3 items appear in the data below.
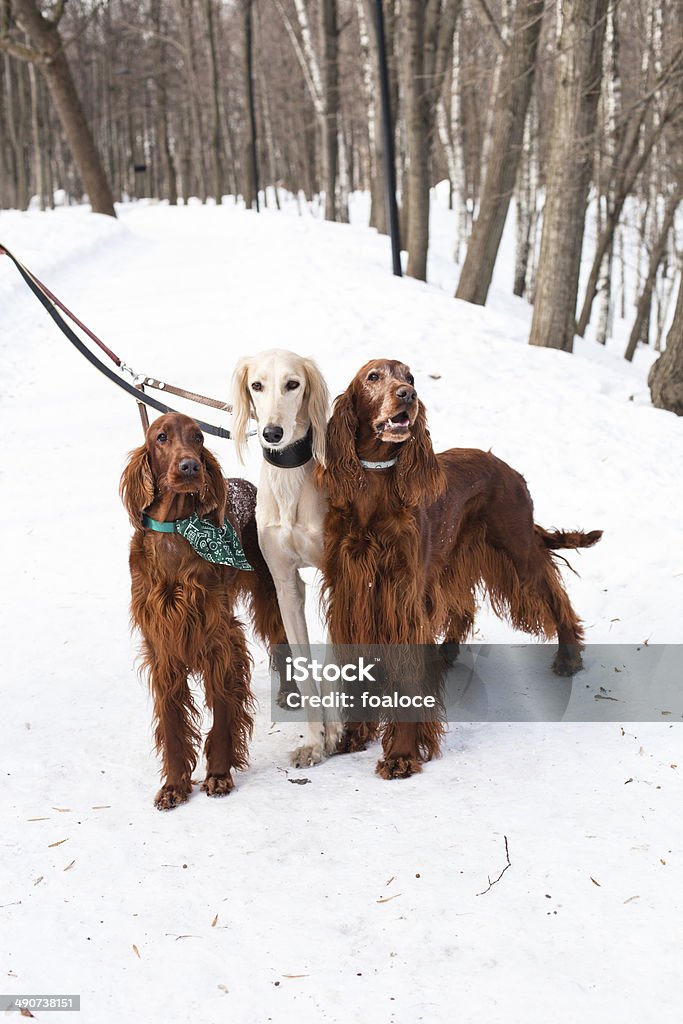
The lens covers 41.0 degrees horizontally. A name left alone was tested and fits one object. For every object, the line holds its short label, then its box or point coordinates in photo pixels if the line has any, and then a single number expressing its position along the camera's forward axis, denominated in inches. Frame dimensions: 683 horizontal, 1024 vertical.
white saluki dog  121.3
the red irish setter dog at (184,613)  116.1
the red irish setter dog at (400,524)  121.4
